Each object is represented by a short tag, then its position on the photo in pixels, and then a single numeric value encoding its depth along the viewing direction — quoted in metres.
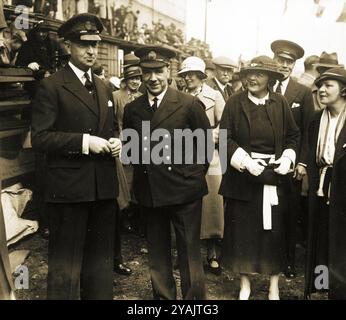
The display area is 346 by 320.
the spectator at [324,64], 5.20
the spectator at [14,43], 6.19
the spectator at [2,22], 4.41
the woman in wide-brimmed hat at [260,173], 3.66
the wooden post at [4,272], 3.24
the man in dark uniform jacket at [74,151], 3.07
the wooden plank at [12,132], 5.01
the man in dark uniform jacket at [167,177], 3.47
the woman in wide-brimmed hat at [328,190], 3.49
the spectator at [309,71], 6.13
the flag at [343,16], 4.25
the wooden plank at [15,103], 4.83
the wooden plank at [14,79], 4.58
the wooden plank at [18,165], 5.12
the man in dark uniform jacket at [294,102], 4.36
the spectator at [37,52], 5.40
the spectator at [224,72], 6.19
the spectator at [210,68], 6.94
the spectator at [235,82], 7.54
